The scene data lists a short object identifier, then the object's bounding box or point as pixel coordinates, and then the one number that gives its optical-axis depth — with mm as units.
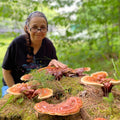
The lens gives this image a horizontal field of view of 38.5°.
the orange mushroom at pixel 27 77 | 1016
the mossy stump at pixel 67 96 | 763
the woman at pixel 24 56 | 1360
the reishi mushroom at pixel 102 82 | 829
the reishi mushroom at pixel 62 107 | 685
